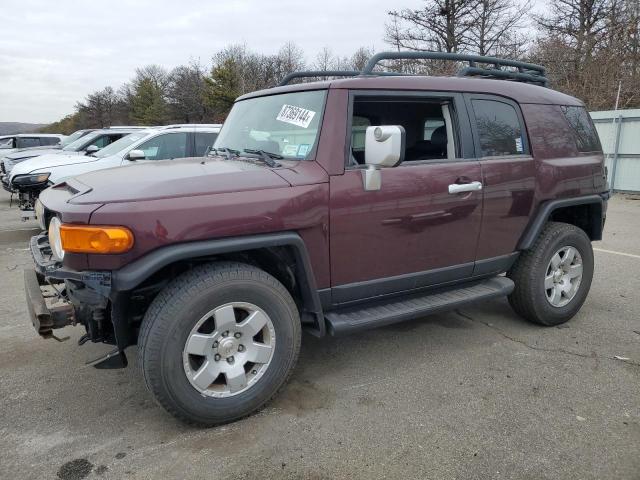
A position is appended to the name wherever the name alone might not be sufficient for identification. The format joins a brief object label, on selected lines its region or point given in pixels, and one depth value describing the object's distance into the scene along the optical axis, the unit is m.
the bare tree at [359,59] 41.84
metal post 13.01
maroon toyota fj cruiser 2.53
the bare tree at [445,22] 25.16
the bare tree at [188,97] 47.12
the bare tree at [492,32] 24.98
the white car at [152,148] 8.33
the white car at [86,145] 11.04
